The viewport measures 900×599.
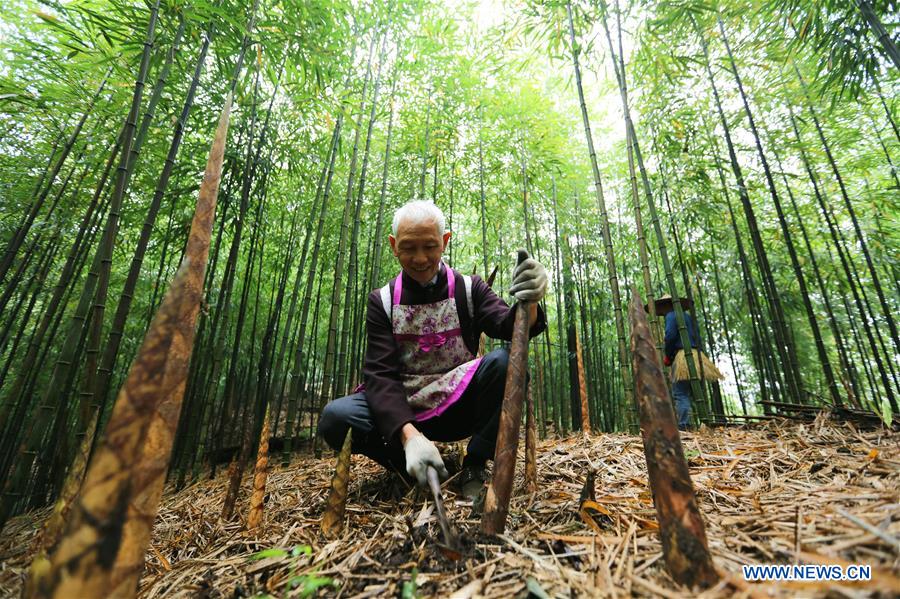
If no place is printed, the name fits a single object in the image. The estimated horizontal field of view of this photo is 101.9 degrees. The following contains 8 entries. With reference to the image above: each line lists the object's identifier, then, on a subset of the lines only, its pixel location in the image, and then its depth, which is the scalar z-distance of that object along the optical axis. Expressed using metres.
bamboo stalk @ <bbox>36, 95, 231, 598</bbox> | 0.53
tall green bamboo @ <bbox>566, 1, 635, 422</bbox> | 2.75
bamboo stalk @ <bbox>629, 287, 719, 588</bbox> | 0.74
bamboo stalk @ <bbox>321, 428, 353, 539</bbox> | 1.38
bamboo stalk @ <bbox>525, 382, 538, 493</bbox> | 1.65
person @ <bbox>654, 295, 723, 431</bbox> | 4.42
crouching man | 1.83
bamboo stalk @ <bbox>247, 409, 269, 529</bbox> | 1.55
